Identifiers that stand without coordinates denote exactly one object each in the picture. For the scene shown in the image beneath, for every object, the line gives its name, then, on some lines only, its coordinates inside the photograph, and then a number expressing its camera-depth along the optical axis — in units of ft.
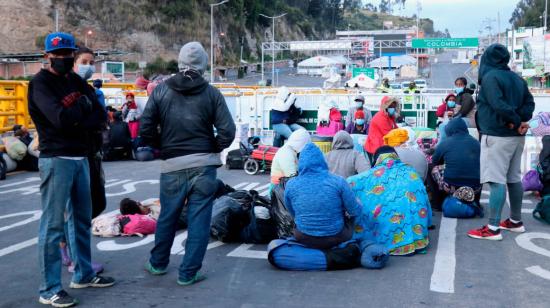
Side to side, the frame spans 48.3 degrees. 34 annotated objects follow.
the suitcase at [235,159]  44.57
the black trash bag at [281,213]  20.62
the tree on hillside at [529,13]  402.31
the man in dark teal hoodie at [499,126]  21.21
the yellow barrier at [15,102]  47.77
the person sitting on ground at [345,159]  23.70
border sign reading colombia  182.09
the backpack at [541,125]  33.42
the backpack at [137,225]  23.06
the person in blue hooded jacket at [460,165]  26.43
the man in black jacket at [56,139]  14.87
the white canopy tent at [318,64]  226.30
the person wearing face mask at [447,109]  43.45
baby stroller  41.96
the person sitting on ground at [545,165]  26.63
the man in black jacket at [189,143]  16.96
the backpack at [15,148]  41.98
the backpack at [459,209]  26.17
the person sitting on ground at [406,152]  25.61
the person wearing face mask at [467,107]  38.46
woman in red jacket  30.14
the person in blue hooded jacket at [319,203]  18.26
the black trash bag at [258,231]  21.47
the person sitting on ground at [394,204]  19.97
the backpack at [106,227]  23.03
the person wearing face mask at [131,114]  53.36
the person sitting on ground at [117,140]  49.67
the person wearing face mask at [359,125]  40.52
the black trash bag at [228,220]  21.65
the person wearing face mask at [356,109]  41.72
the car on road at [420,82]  171.32
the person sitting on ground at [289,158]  23.54
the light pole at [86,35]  190.68
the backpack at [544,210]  24.86
